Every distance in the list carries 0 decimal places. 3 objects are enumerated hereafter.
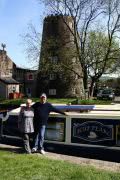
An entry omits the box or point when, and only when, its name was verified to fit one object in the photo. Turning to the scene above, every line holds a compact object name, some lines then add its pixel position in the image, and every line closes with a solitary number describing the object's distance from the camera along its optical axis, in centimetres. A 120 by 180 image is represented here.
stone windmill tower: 2059
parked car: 2369
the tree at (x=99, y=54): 2026
